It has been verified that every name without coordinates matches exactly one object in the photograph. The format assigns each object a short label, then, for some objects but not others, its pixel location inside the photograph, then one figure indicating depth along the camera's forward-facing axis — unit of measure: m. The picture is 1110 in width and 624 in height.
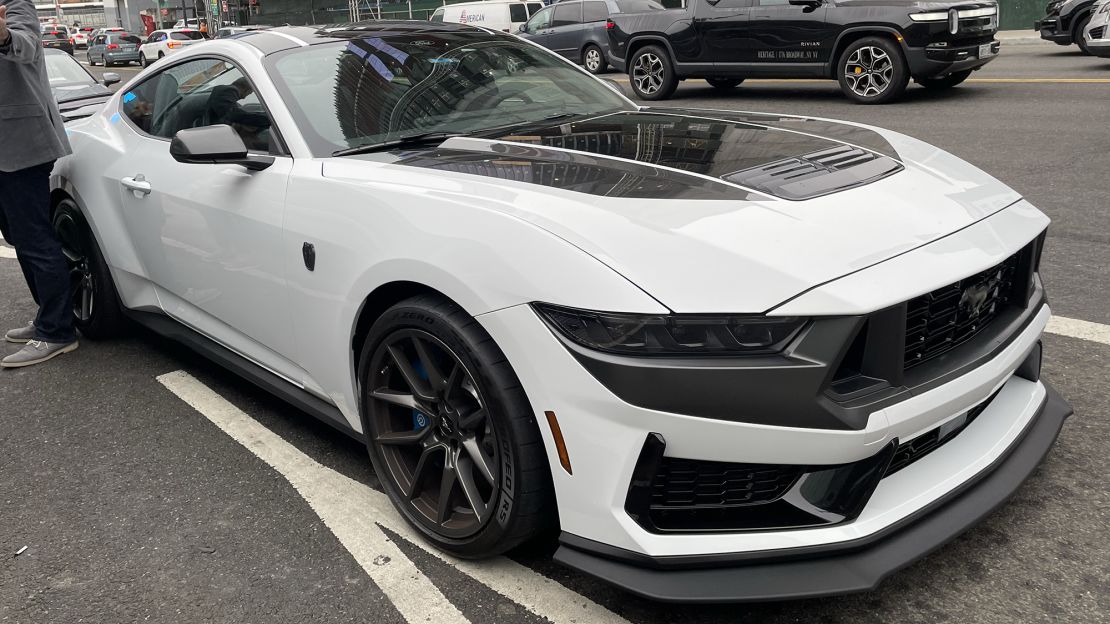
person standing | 4.23
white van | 25.73
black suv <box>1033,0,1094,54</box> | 14.47
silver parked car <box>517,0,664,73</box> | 19.38
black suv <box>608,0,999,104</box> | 11.04
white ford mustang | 2.11
